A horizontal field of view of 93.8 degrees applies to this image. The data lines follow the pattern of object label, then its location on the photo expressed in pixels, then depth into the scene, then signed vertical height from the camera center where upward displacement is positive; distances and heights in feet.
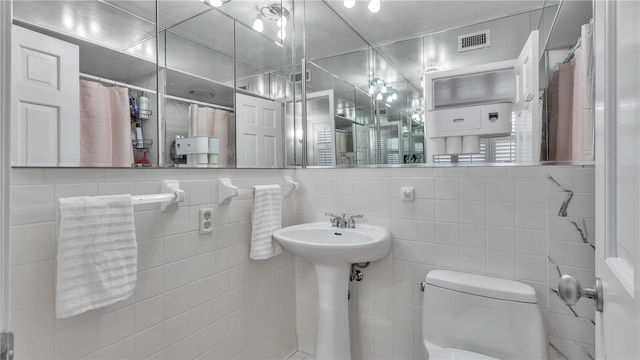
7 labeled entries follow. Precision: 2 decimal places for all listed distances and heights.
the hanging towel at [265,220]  5.20 -0.76
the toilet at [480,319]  3.89 -1.95
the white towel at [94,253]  2.93 -0.78
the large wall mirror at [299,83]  3.22 +1.43
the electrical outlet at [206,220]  4.46 -0.64
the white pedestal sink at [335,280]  4.81 -1.75
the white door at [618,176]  1.37 +0.00
